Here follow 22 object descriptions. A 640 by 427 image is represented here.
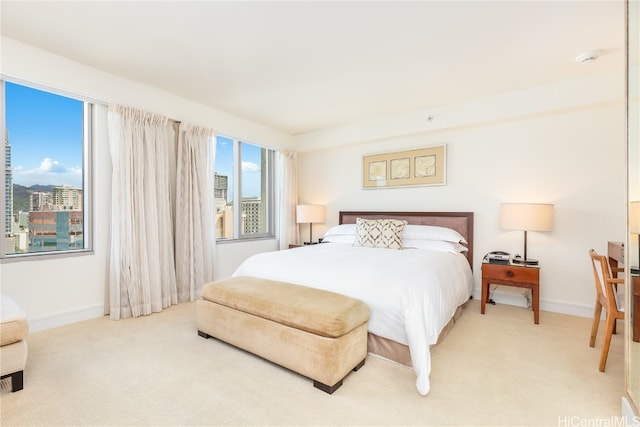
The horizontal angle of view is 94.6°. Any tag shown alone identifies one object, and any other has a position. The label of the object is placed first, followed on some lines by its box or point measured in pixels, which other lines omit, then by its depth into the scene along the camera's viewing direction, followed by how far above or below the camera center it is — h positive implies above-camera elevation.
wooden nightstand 2.96 -0.72
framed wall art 4.06 +0.60
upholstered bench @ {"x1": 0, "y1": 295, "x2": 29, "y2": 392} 1.73 -0.82
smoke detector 2.61 +1.38
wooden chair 2.01 -0.63
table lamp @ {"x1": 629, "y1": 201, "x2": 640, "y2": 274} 1.55 -0.06
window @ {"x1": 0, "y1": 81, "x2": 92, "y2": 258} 2.66 +0.36
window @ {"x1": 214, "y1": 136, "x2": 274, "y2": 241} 4.45 +0.31
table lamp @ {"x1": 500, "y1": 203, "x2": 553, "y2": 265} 3.08 -0.09
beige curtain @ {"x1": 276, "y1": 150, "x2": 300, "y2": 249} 5.13 +0.16
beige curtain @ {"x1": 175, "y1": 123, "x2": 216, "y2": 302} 3.61 -0.05
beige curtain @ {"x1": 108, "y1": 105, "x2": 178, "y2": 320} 3.04 -0.08
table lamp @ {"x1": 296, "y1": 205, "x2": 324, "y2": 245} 4.93 -0.08
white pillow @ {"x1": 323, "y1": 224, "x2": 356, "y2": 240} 4.10 -0.30
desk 1.59 -0.55
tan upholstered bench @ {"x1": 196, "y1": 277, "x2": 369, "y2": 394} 1.81 -0.80
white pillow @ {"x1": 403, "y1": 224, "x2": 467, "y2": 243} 3.57 -0.30
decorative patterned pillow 3.53 -0.30
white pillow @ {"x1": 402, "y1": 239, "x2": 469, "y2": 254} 3.42 -0.43
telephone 3.27 -0.55
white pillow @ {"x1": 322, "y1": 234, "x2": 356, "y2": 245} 4.03 -0.41
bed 2.01 -0.56
